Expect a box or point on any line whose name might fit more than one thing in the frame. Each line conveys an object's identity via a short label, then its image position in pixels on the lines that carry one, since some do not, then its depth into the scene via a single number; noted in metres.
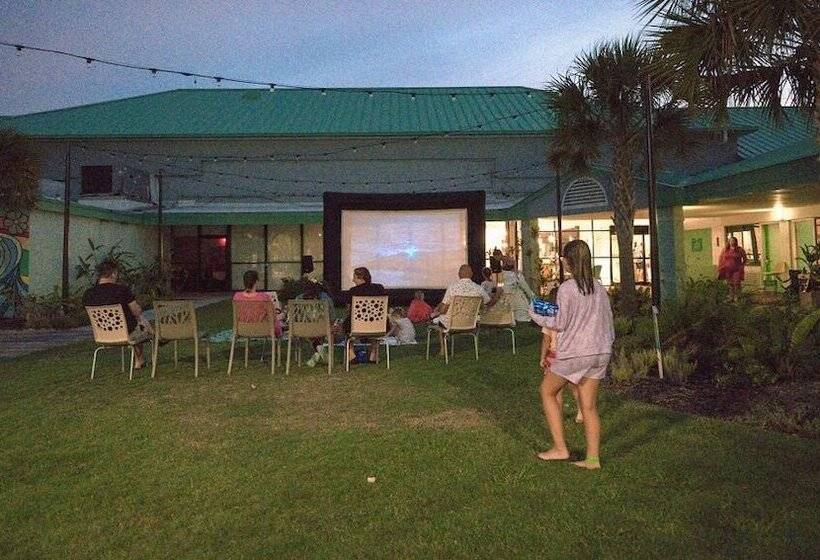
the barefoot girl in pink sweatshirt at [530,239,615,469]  3.84
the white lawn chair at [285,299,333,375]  7.56
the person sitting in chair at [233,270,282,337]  7.73
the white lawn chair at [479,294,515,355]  9.27
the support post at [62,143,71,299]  14.23
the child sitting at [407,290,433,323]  11.55
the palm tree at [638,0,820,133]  5.61
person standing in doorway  13.16
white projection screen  14.28
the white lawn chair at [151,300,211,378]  7.59
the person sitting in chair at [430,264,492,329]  8.47
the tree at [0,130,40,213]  12.61
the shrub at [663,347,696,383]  6.65
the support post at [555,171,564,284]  15.00
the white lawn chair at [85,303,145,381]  7.30
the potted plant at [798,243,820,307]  7.62
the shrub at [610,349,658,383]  6.71
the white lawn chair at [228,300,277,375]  7.70
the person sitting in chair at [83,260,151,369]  7.44
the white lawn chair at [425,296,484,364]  8.20
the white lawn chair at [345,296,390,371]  7.77
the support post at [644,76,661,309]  7.79
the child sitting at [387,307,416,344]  9.94
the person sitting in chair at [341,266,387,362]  7.96
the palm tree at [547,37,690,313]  11.07
